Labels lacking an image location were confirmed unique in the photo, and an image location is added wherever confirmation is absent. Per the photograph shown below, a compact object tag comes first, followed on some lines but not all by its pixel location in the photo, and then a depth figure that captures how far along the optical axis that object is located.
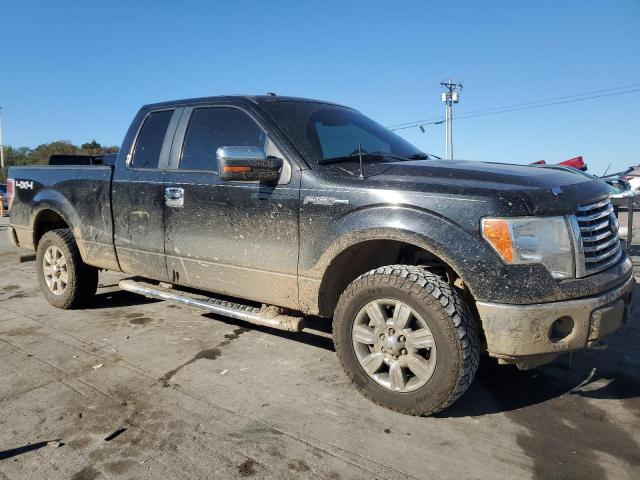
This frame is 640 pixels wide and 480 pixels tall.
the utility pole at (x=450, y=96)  46.75
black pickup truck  2.52
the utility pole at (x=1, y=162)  54.88
